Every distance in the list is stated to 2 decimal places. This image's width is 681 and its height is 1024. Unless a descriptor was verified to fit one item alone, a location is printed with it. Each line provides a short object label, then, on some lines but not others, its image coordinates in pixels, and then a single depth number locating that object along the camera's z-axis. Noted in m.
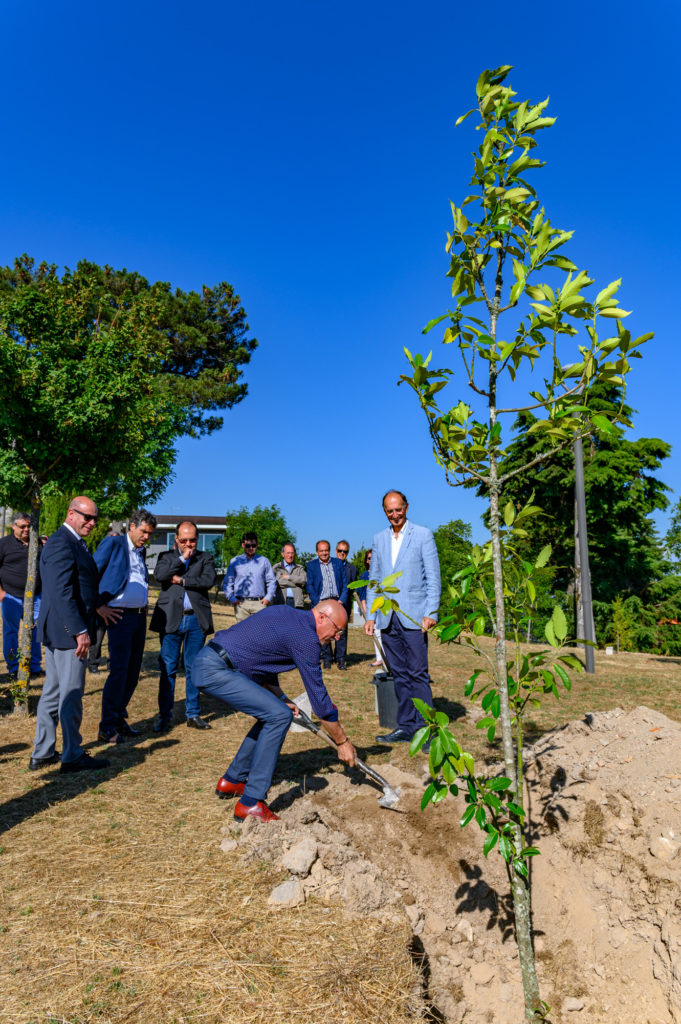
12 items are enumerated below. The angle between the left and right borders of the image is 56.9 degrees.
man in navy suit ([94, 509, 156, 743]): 5.74
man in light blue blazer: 5.64
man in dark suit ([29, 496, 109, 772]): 4.80
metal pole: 10.22
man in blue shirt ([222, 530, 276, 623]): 7.89
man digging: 3.99
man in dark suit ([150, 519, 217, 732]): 6.26
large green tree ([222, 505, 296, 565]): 24.72
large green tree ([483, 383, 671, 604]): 23.23
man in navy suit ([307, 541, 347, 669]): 9.49
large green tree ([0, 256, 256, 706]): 6.91
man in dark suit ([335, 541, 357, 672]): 10.14
